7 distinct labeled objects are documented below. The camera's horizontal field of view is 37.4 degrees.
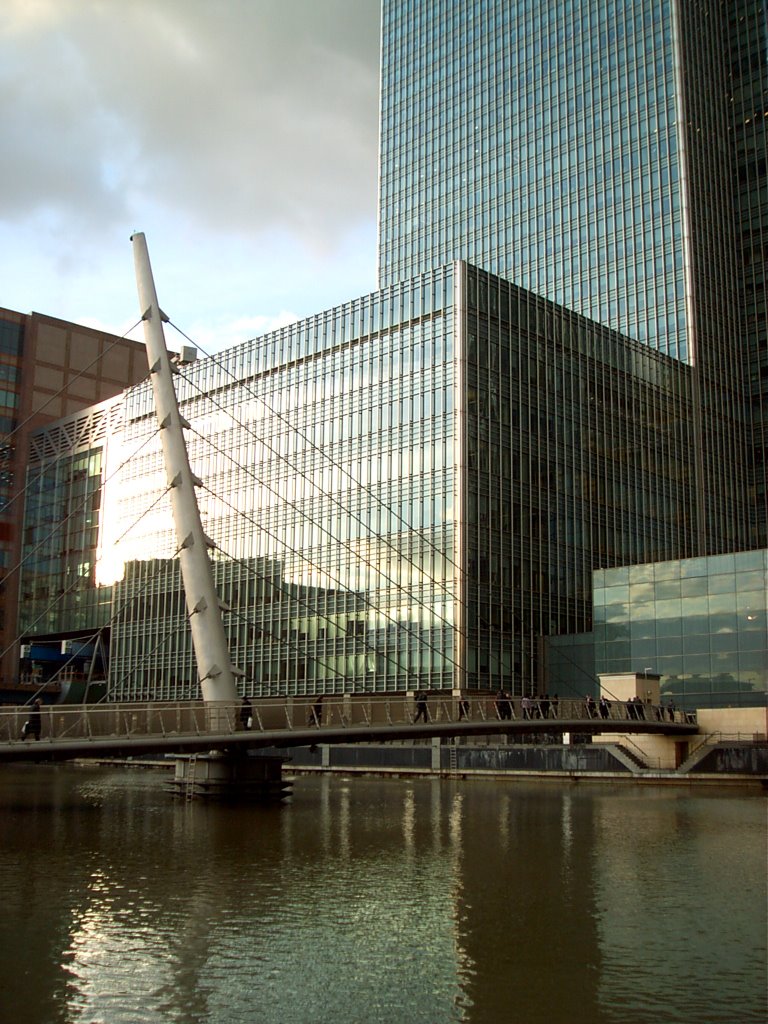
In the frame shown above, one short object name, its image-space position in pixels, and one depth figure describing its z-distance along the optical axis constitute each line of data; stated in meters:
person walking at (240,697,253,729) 36.38
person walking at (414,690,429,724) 39.31
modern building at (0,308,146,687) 113.81
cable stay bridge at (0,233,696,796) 34.00
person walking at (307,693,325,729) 38.03
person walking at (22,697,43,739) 33.47
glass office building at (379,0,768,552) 104.50
